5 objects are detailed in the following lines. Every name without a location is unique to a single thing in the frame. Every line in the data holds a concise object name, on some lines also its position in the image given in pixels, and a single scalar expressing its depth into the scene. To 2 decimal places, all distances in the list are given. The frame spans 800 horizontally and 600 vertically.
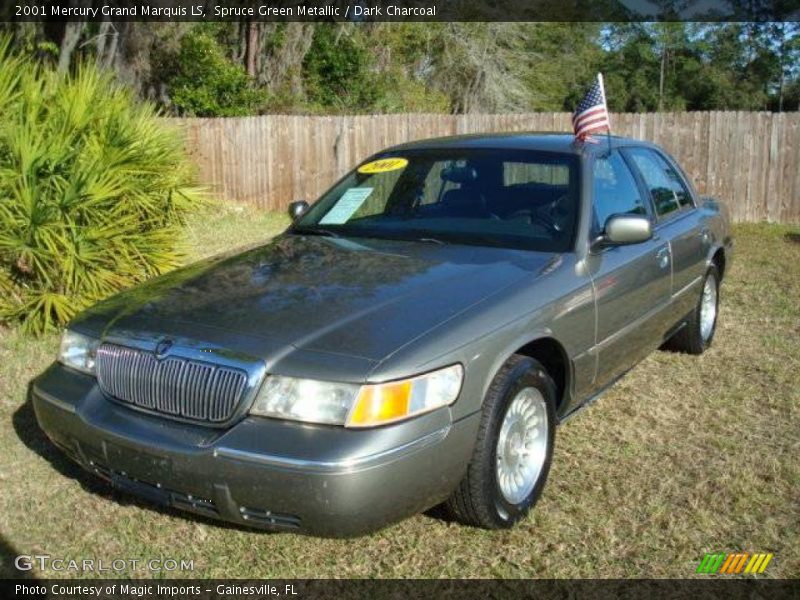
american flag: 5.03
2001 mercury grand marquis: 2.81
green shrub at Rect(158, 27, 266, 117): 20.39
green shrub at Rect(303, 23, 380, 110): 23.66
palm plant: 5.99
